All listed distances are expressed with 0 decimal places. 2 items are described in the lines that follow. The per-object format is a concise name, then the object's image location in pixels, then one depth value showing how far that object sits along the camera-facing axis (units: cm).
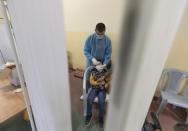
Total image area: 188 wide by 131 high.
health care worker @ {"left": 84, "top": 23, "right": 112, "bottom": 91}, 154
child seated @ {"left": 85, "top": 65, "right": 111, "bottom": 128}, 141
